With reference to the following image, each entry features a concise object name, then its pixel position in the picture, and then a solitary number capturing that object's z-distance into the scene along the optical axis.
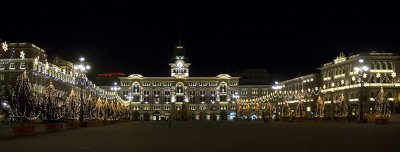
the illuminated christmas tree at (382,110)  77.53
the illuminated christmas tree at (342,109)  111.24
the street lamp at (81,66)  63.04
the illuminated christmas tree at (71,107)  88.25
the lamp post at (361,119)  77.80
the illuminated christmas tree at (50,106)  78.44
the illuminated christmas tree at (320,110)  114.14
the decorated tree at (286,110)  135.99
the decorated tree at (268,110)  155.06
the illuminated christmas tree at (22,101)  66.82
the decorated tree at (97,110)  102.56
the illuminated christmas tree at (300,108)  122.90
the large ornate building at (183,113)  174.64
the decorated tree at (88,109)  97.47
